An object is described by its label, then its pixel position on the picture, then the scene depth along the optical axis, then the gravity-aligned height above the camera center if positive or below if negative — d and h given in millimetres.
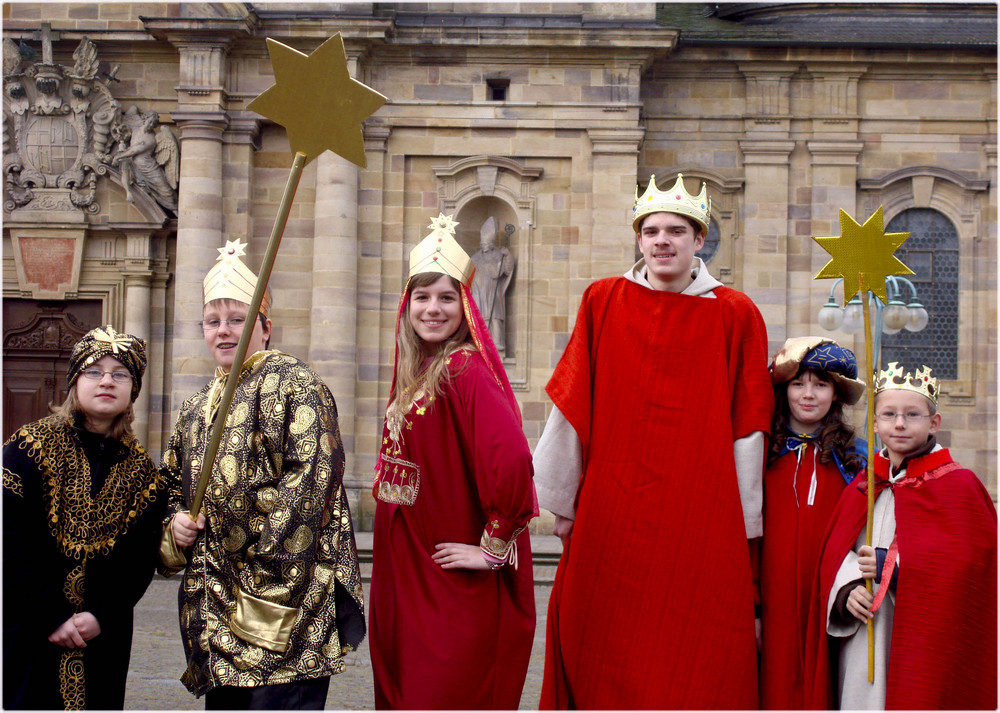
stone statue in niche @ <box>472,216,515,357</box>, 13367 +1276
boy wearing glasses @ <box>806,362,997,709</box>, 3744 -625
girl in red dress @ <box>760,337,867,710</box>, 3967 -316
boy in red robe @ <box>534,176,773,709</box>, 3883 -324
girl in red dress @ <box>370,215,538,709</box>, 3736 -445
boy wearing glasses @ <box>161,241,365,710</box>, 3729 -576
